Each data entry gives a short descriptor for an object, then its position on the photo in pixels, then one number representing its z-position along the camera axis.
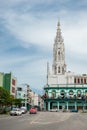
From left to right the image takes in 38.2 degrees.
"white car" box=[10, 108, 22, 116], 23.82
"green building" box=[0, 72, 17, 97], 44.93
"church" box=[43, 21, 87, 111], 57.67
